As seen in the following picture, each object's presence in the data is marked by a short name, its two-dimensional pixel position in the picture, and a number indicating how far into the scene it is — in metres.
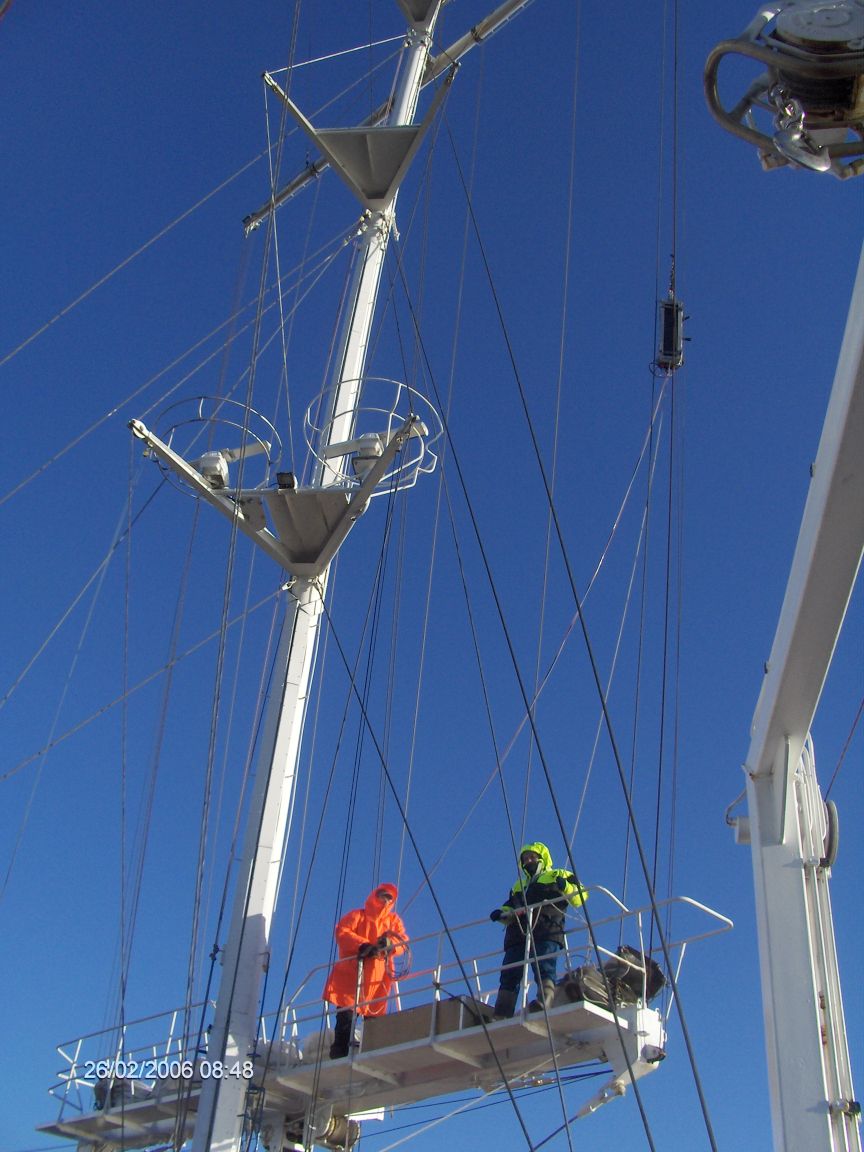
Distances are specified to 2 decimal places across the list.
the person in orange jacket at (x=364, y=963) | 11.38
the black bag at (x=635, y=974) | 10.38
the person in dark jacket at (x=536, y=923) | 10.39
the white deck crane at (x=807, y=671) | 4.89
